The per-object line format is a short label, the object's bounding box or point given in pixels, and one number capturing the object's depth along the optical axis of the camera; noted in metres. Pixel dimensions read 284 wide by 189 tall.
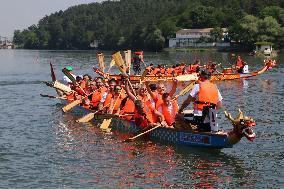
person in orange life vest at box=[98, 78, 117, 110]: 23.19
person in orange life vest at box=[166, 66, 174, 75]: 43.66
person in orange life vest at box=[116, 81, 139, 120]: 21.56
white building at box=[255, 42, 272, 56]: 107.12
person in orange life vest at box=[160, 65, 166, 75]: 43.56
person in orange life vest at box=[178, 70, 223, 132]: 16.45
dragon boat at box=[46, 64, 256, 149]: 16.05
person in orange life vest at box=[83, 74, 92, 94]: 26.96
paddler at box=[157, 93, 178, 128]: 18.75
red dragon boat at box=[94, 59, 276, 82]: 41.49
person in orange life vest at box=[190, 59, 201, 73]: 44.52
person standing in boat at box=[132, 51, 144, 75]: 48.19
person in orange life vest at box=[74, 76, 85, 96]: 27.10
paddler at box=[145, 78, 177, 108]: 18.94
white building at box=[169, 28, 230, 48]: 154.25
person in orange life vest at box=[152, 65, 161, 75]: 43.13
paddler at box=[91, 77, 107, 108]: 25.04
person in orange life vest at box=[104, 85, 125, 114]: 22.59
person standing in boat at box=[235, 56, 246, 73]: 46.12
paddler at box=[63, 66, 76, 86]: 28.75
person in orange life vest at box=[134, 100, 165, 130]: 18.91
